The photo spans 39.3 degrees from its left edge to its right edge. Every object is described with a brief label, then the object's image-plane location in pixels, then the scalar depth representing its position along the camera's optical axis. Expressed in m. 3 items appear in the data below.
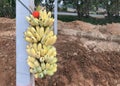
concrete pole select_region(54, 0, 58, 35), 2.68
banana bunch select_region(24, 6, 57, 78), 1.40
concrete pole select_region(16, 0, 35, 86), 1.41
